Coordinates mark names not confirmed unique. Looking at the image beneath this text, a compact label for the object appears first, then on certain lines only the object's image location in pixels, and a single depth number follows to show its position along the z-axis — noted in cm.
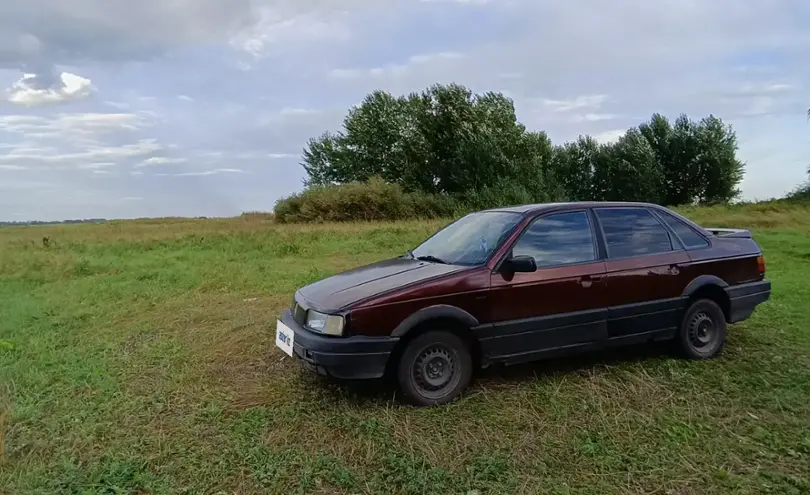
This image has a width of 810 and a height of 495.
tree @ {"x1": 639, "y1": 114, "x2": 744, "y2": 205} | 4116
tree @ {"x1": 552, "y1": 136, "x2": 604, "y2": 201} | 4328
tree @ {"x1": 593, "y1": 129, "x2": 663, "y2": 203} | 3988
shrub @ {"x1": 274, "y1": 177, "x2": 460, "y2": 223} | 2856
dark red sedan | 400
